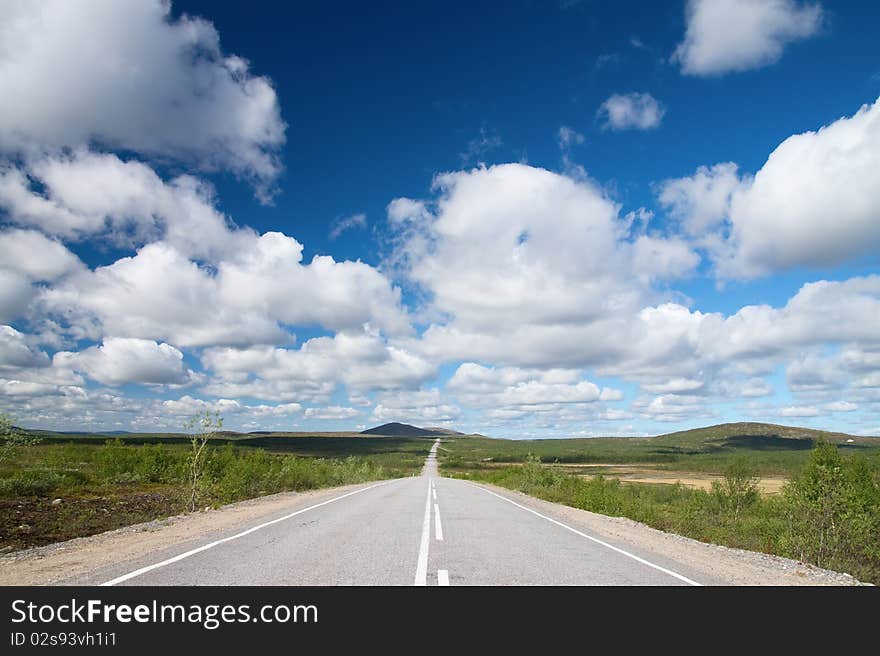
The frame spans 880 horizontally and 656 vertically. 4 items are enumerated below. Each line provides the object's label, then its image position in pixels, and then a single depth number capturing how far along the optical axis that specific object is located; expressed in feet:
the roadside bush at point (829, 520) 50.75
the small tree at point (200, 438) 67.69
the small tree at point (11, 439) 57.14
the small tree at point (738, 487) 158.10
